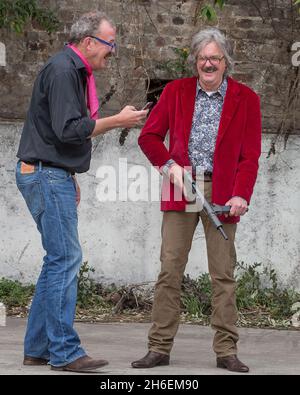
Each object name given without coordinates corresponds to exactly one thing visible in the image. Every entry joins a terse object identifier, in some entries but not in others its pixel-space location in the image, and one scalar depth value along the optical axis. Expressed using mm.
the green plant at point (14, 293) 12486
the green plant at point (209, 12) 12646
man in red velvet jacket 8780
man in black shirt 8379
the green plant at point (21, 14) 13860
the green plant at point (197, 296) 12130
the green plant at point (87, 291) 12555
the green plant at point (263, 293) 12371
